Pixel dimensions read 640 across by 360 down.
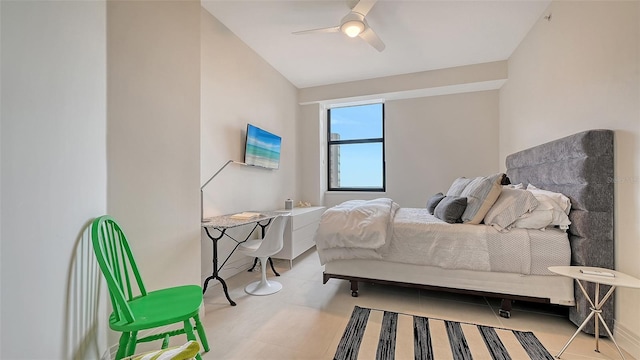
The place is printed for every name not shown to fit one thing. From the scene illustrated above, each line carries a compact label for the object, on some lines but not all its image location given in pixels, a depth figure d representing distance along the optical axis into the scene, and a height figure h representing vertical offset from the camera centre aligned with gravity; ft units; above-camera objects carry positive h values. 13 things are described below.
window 15.61 +1.94
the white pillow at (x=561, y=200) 6.31 -0.50
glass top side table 4.56 -1.81
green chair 3.73 -2.06
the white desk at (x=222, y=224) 7.19 -1.25
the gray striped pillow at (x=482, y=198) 7.00 -0.51
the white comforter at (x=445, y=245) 6.33 -1.72
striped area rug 5.17 -3.45
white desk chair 7.80 -2.08
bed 5.68 -1.76
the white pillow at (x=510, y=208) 6.52 -0.72
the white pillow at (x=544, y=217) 6.31 -0.92
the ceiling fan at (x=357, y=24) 7.29 +4.55
